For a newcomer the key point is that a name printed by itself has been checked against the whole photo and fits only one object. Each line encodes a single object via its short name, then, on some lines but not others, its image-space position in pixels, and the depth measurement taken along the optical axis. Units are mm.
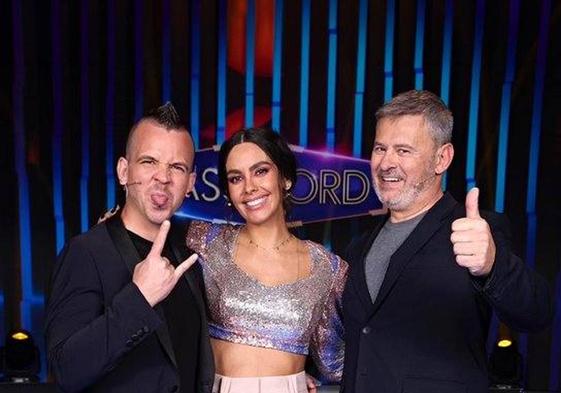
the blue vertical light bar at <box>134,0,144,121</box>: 3678
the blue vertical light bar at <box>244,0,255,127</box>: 3674
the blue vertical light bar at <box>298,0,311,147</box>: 3678
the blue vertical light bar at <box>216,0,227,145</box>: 3674
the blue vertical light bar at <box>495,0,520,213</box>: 3678
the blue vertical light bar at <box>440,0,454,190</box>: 3678
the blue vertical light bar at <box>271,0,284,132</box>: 3680
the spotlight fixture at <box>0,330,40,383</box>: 3443
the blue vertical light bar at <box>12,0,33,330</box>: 3680
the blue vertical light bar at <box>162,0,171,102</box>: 3682
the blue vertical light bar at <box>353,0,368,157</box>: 3678
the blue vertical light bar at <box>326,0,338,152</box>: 3678
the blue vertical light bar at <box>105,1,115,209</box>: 3678
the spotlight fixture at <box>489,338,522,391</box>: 3389
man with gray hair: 1689
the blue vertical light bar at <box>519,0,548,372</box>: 3682
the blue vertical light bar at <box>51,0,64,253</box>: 3676
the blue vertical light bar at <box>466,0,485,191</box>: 3674
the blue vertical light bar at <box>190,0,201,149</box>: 3684
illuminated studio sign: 3727
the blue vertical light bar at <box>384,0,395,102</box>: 3678
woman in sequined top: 2039
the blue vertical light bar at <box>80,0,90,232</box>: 3674
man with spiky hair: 1399
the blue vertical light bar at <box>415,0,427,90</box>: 3674
